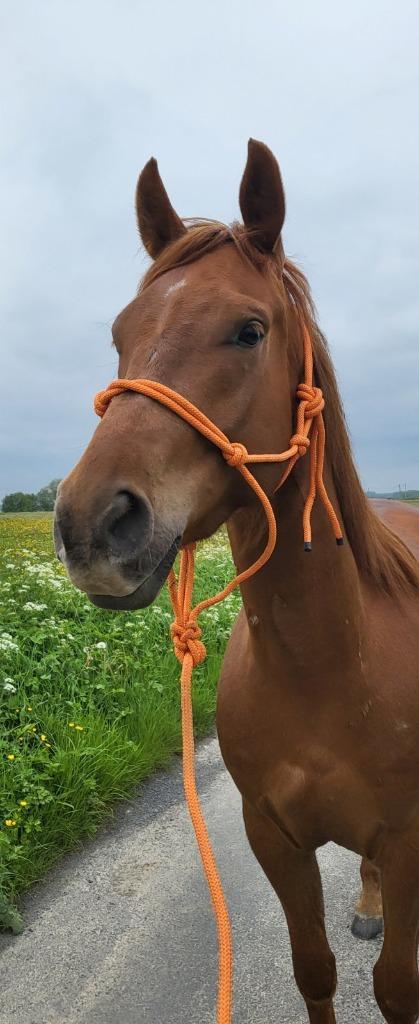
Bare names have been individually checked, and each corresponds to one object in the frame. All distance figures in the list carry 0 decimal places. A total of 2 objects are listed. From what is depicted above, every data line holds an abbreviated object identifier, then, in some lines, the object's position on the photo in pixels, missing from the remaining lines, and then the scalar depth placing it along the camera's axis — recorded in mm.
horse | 1320
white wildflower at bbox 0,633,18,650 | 4328
